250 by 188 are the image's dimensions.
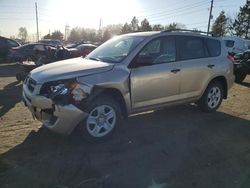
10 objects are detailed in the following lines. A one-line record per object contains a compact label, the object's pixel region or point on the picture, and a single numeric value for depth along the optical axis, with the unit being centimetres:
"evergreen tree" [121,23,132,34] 4961
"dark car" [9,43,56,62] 1232
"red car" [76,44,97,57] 1218
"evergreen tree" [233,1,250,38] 3654
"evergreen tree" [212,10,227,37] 3826
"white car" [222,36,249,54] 1562
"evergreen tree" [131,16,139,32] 5495
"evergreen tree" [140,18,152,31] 4453
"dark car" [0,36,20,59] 1398
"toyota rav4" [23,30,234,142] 309
